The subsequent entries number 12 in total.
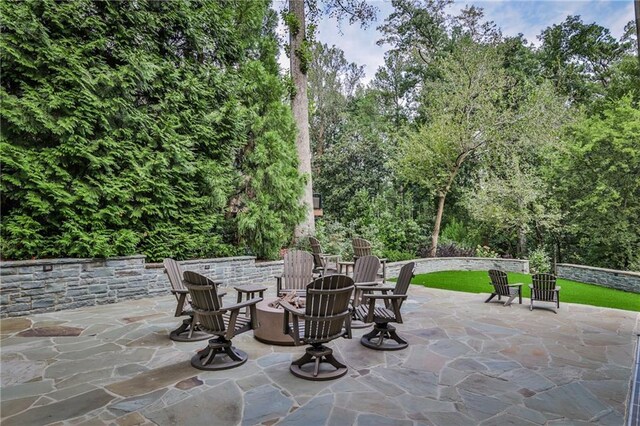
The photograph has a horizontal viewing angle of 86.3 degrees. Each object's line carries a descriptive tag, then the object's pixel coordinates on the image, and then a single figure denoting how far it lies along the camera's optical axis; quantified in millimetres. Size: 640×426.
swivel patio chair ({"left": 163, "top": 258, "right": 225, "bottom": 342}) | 4074
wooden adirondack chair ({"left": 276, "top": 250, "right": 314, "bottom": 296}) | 5309
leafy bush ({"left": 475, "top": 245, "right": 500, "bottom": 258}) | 12144
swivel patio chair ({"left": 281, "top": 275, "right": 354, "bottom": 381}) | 3082
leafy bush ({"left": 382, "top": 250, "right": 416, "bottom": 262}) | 10328
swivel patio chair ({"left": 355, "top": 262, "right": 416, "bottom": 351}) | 3809
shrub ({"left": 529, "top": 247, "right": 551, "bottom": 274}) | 10836
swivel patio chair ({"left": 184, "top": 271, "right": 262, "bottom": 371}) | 3275
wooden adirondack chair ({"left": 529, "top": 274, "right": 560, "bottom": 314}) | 5867
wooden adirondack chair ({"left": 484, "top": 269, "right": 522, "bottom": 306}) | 6254
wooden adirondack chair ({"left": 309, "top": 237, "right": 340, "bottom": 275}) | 7766
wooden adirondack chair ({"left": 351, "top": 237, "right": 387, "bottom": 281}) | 7750
